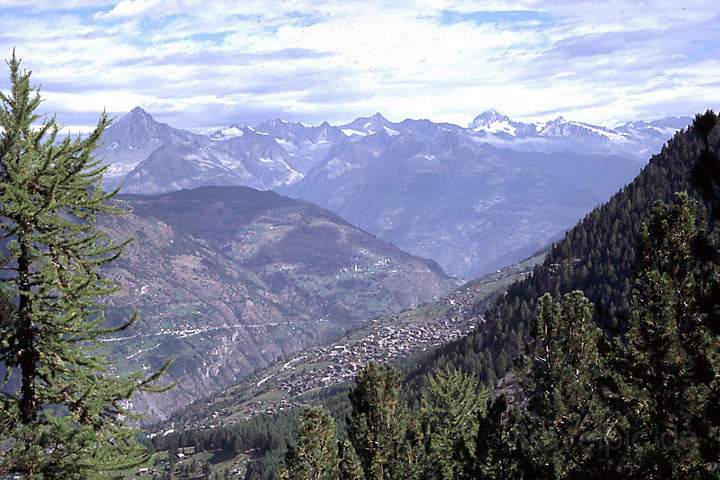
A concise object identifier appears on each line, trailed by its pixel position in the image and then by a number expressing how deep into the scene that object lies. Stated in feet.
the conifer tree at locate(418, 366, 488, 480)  197.83
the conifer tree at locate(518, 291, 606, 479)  111.75
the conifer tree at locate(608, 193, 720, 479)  78.54
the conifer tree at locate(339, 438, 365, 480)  179.11
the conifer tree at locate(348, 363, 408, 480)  182.80
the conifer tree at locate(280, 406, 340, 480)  167.53
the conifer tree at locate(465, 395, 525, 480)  133.80
